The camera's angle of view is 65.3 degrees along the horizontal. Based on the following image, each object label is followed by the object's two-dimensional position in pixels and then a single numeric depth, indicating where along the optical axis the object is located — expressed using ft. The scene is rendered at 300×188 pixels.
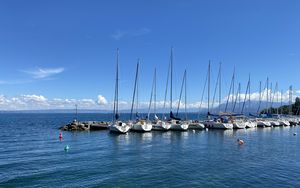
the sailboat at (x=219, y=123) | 200.34
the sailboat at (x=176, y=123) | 187.41
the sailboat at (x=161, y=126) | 184.72
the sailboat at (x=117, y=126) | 166.11
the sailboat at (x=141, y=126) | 174.12
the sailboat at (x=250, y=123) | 218.17
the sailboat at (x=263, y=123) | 234.83
